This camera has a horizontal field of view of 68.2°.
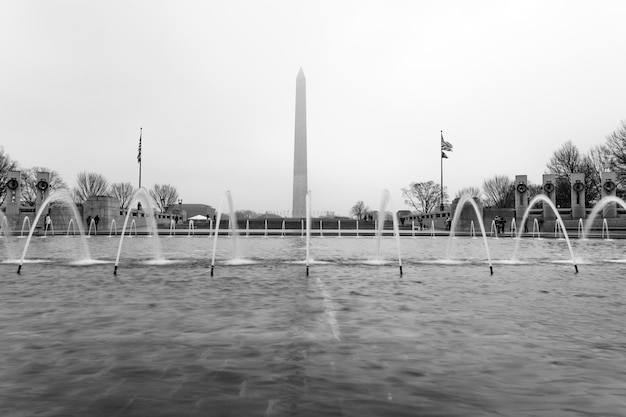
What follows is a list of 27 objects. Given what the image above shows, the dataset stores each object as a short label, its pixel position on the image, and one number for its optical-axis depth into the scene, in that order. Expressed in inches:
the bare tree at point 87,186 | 3322.1
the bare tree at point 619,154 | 1943.0
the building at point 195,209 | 5480.3
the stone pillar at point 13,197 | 1658.5
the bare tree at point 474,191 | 4210.4
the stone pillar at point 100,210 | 1672.0
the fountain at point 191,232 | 1534.8
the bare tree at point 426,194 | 3855.8
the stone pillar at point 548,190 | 1765.5
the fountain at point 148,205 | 535.2
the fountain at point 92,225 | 1582.4
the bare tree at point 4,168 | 2357.3
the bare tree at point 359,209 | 5497.0
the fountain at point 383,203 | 567.1
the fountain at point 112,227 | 1621.6
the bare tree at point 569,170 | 2449.6
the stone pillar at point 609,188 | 1712.6
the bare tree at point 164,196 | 4119.1
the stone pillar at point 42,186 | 1660.9
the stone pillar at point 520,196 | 1795.0
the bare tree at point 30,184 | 2970.0
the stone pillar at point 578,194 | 1768.0
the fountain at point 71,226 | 1574.8
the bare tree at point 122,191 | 3809.1
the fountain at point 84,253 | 567.9
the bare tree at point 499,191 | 3390.7
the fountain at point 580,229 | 1442.2
